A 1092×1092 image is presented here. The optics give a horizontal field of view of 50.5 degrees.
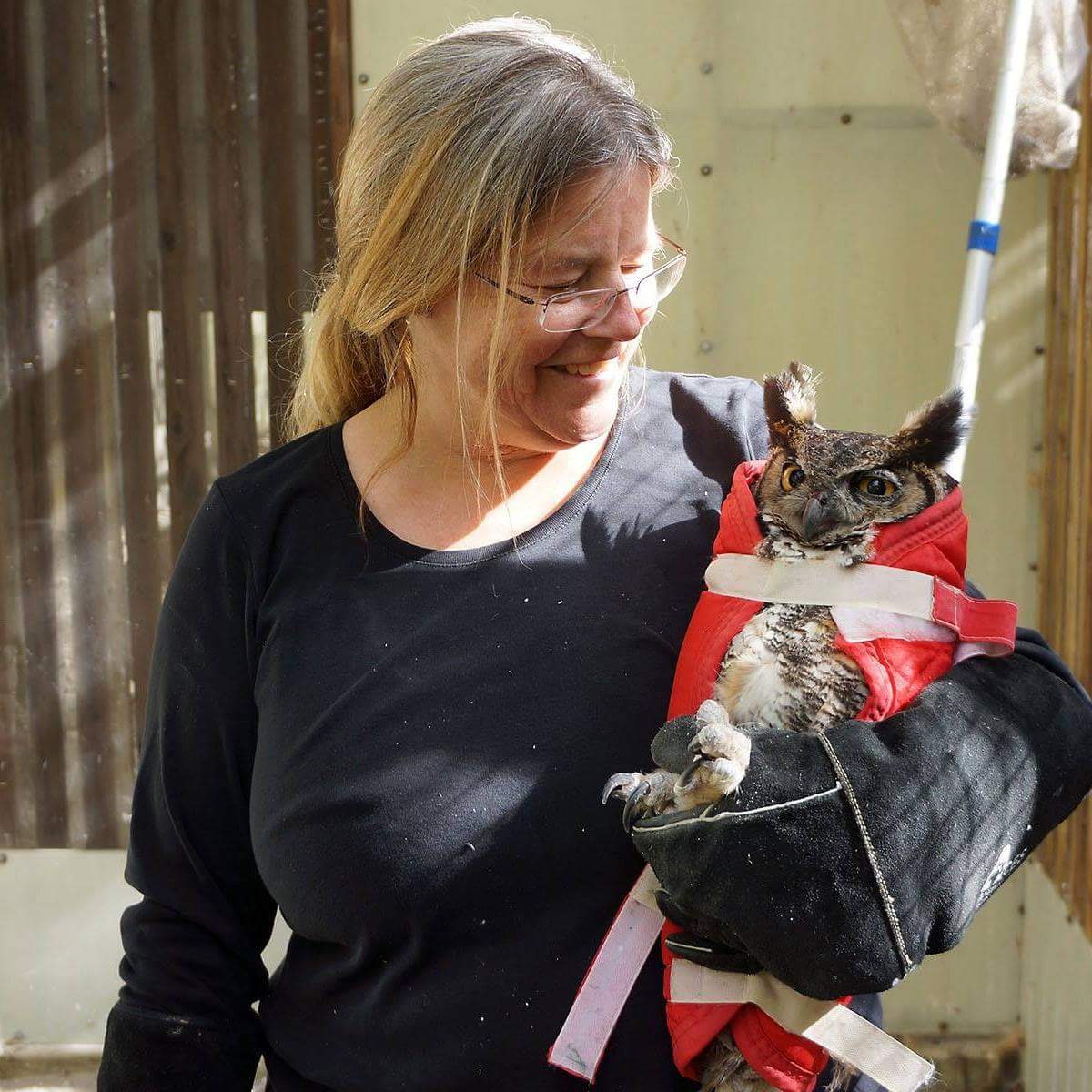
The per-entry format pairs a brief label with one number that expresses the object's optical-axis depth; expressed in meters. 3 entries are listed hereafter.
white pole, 2.08
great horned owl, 1.28
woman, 1.30
